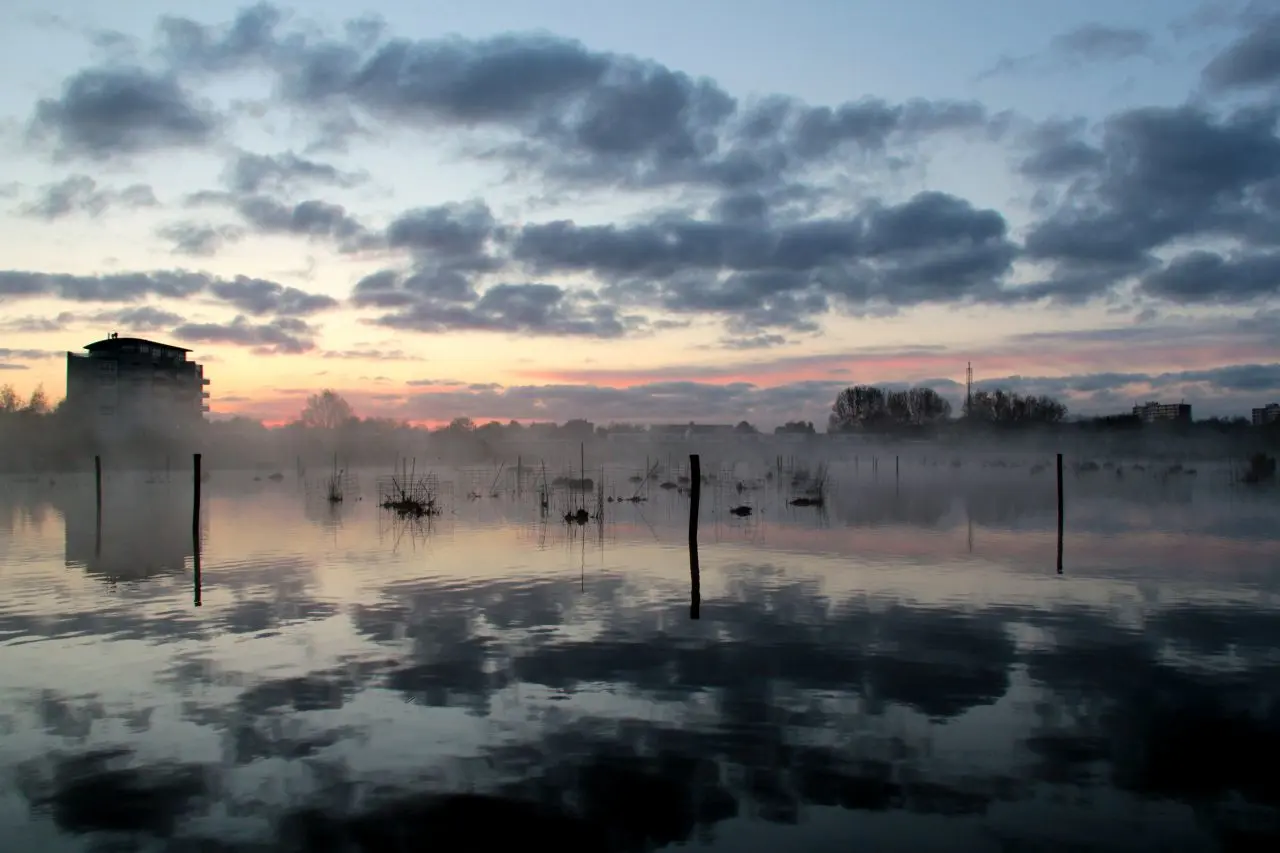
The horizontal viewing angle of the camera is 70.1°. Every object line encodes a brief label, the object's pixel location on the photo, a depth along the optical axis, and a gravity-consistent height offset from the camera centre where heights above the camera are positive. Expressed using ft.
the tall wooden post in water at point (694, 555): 61.16 -11.34
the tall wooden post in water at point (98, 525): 95.50 -13.10
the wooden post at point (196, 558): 68.11 -11.83
